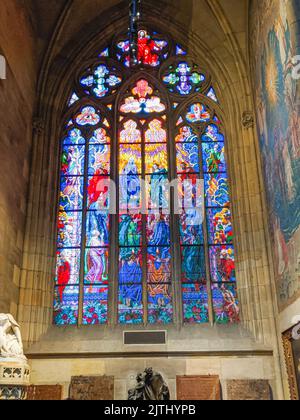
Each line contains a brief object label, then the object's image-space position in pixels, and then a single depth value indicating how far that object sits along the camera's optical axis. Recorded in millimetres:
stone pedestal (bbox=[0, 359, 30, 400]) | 6227
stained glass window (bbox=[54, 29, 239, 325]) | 9516
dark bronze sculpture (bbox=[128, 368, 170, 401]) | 7898
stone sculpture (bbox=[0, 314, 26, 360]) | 6652
